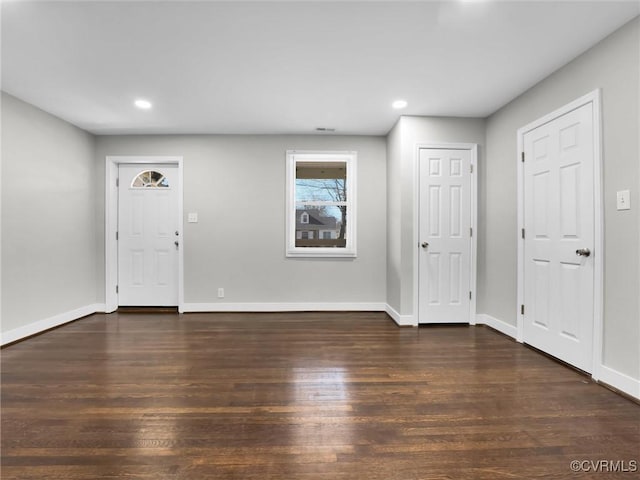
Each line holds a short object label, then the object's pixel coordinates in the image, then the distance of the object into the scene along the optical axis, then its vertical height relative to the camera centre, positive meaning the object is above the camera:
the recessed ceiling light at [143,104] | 3.22 +1.42
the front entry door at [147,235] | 4.41 +0.05
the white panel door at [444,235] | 3.68 +0.03
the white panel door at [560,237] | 2.36 +0.00
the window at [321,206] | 4.40 +0.46
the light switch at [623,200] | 2.05 +0.25
